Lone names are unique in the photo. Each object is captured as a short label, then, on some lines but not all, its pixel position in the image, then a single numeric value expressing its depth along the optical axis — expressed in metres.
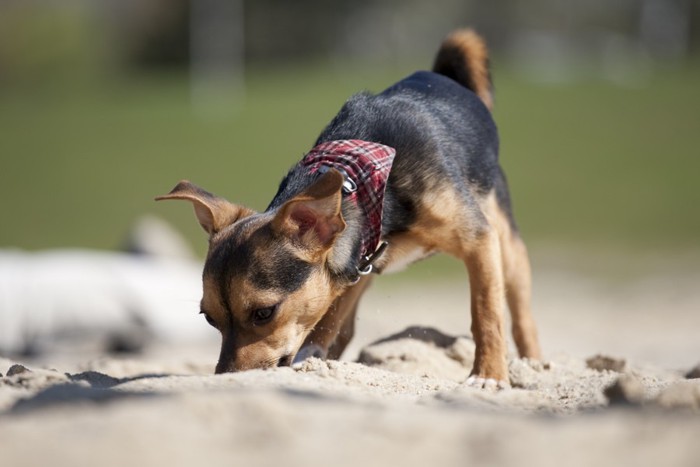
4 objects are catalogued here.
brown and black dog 5.38
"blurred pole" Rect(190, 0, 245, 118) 34.34
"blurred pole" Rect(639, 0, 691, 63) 39.78
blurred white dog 10.38
